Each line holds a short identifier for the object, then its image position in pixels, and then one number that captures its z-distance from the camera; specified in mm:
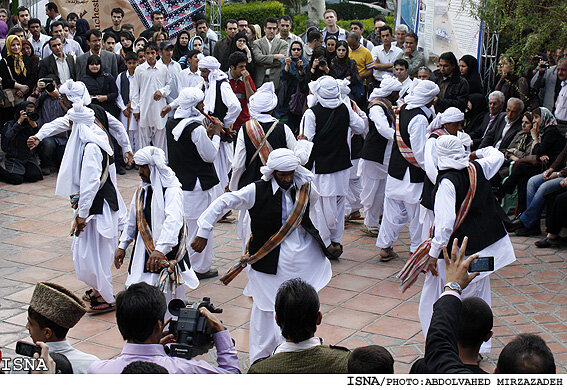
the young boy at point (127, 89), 13109
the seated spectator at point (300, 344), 3873
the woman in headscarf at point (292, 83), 12664
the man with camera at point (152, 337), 3809
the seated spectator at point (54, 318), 4074
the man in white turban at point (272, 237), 5996
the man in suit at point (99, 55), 13180
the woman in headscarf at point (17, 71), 13398
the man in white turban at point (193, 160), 8055
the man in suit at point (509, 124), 10664
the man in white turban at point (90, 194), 7234
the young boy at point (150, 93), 12914
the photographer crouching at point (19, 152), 12305
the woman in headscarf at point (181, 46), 14109
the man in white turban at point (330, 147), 8680
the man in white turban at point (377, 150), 9078
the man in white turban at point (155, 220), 6250
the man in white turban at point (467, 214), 6027
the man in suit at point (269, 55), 14242
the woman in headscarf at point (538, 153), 10102
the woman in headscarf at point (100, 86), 12453
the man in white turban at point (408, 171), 8414
